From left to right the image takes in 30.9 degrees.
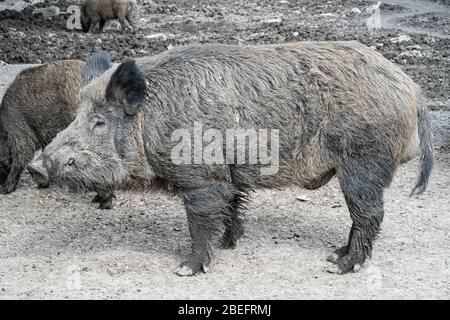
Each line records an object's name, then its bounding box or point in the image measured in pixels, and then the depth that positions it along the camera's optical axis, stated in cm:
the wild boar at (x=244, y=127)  508
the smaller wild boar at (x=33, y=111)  704
